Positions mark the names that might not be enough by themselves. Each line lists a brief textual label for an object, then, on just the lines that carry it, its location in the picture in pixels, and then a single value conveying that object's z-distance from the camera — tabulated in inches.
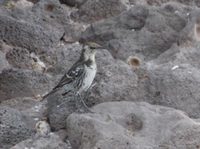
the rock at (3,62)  747.8
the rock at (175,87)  654.5
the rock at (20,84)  717.3
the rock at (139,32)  789.9
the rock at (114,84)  647.1
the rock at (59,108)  631.8
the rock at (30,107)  663.8
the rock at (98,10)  895.1
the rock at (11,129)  613.3
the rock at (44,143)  589.0
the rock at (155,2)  910.4
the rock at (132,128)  553.3
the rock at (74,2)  930.7
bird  657.3
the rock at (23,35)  814.5
